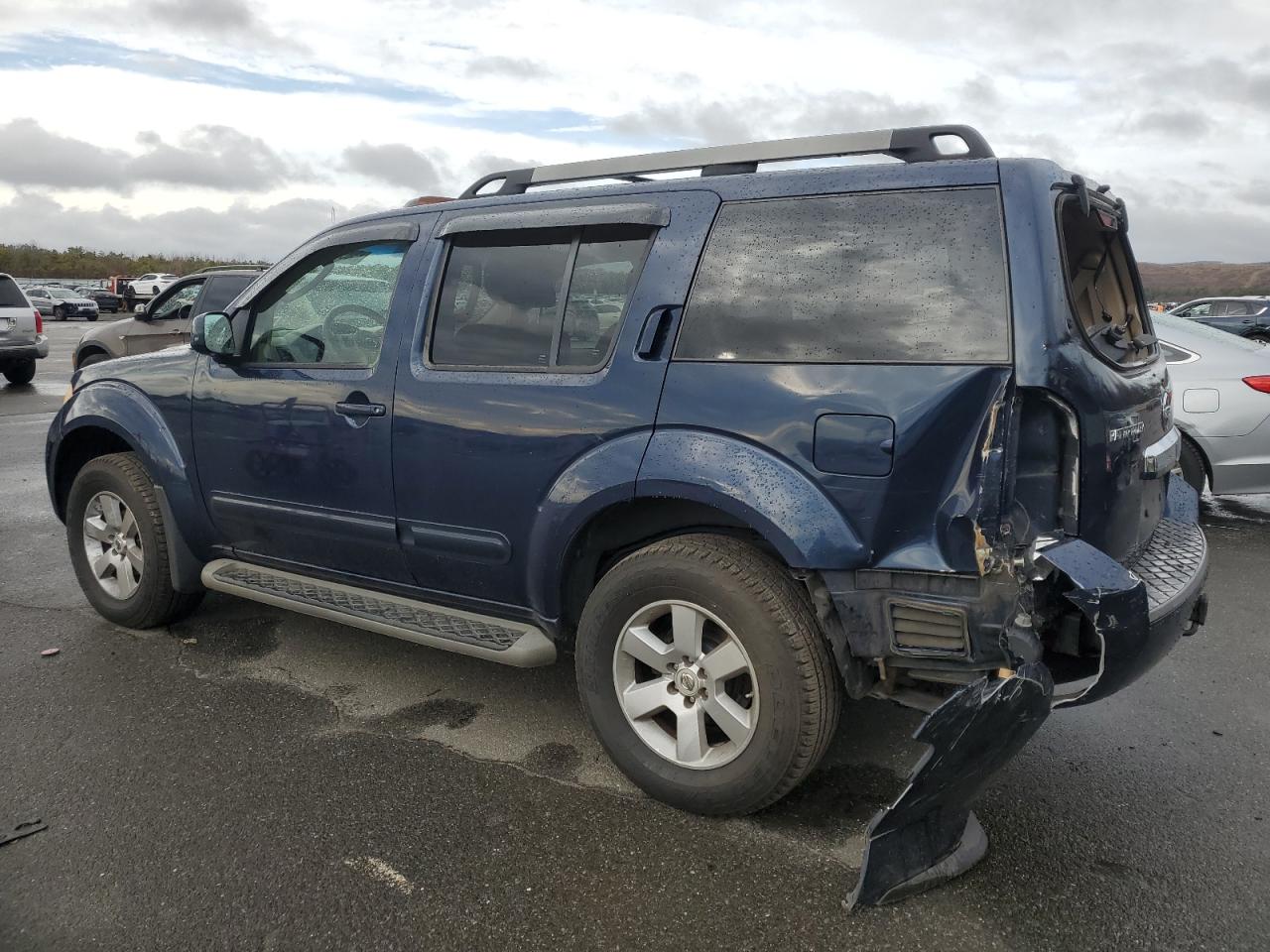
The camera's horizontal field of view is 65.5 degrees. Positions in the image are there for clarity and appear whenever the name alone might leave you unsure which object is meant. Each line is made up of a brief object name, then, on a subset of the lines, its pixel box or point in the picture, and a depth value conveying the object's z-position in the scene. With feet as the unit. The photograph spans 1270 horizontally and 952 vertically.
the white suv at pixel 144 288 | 146.41
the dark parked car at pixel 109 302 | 145.28
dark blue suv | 8.38
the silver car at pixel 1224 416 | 20.29
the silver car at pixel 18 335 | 49.24
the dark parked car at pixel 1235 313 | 75.25
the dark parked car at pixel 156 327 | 39.29
